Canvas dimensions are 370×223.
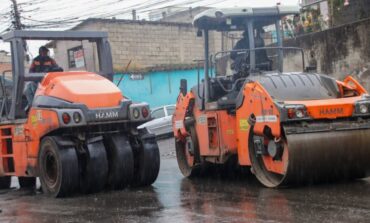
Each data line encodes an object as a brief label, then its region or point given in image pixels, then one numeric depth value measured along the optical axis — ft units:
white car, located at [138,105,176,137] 66.54
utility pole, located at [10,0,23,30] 92.10
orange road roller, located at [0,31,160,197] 27.02
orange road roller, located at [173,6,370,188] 24.47
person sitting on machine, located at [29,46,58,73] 31.42
